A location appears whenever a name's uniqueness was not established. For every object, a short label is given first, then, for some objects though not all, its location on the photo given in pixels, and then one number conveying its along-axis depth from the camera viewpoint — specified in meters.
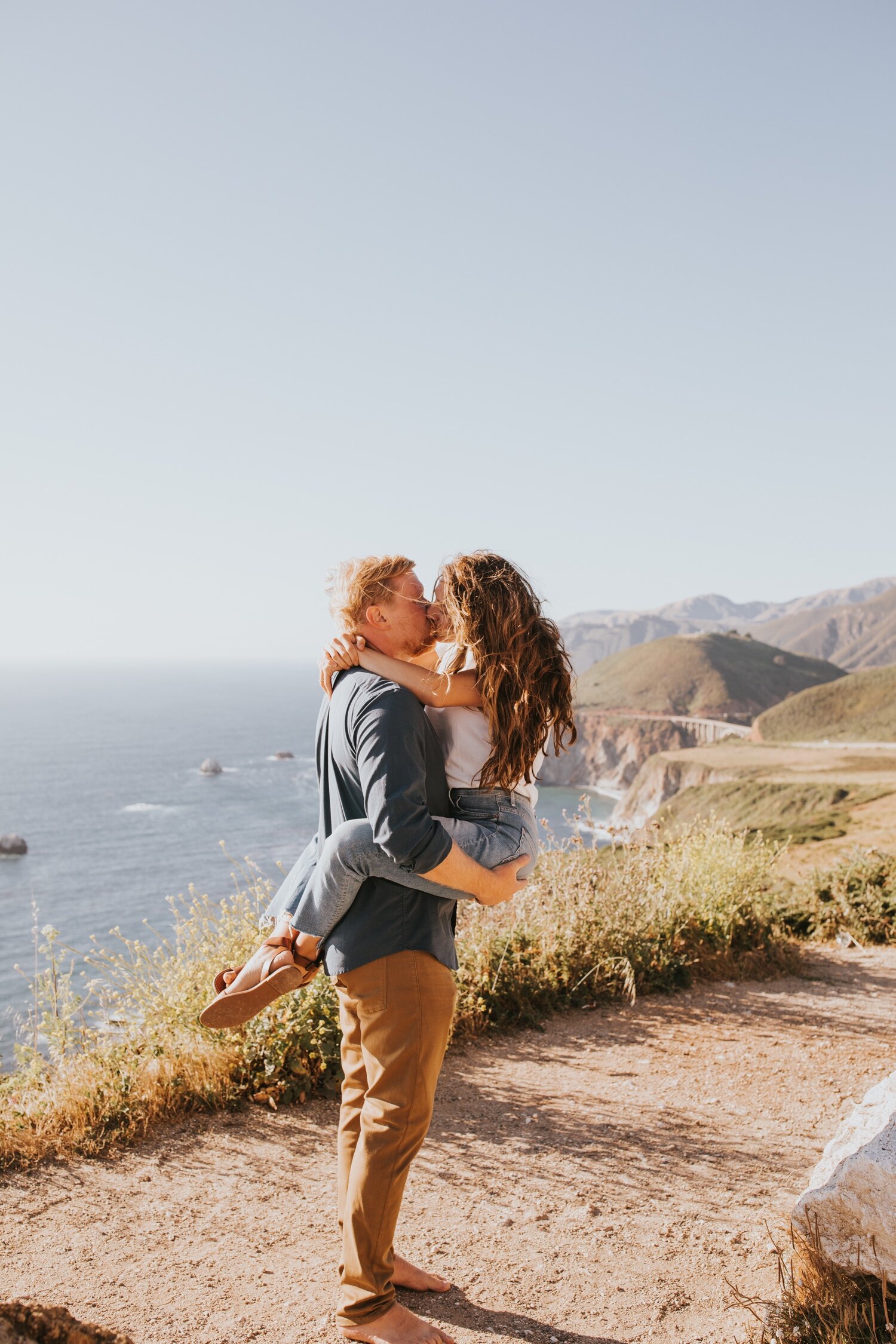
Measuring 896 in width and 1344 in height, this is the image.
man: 2.23
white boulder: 2.53
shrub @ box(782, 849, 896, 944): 7.66
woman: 2.36
